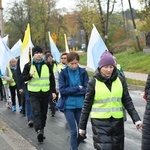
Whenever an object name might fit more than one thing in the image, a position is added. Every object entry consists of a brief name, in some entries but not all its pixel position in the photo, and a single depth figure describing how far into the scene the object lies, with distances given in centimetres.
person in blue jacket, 595
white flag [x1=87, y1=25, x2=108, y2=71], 699
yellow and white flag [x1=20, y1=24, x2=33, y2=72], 850
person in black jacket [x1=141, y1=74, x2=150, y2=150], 376
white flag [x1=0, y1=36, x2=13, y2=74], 1079
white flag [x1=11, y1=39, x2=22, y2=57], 1307
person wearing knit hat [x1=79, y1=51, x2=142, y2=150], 459
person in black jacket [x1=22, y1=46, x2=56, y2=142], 736
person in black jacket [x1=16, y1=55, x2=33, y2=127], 910
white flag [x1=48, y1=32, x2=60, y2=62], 1171
